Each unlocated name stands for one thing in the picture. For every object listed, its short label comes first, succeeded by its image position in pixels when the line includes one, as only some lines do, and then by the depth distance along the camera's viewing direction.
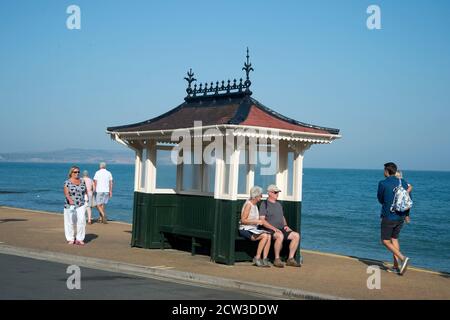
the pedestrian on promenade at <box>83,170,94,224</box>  20.34
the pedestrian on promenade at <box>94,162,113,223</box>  21.19
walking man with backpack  12.51
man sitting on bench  13.01
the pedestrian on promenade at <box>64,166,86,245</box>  15.25
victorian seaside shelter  12.97
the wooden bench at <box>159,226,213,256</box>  13.56
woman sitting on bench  12.82
